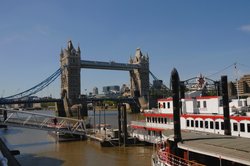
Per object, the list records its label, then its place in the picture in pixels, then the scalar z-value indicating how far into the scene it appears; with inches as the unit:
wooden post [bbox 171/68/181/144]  527.4
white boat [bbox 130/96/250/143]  667.4
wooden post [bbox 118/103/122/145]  973.2
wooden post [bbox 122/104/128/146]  958.0
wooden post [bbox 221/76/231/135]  616.1
